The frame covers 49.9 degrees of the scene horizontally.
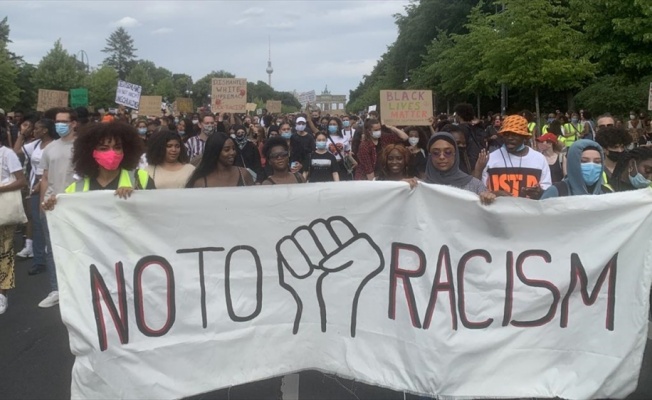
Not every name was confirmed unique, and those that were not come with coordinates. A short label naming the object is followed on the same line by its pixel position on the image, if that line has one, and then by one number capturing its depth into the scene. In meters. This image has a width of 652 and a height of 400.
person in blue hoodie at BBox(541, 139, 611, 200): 4.43
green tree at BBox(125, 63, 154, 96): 82.62
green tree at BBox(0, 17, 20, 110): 45.41
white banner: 3.75
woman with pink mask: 4.56
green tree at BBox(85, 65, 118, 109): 60.50
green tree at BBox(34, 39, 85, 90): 59.03
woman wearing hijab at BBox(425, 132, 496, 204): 4.22
